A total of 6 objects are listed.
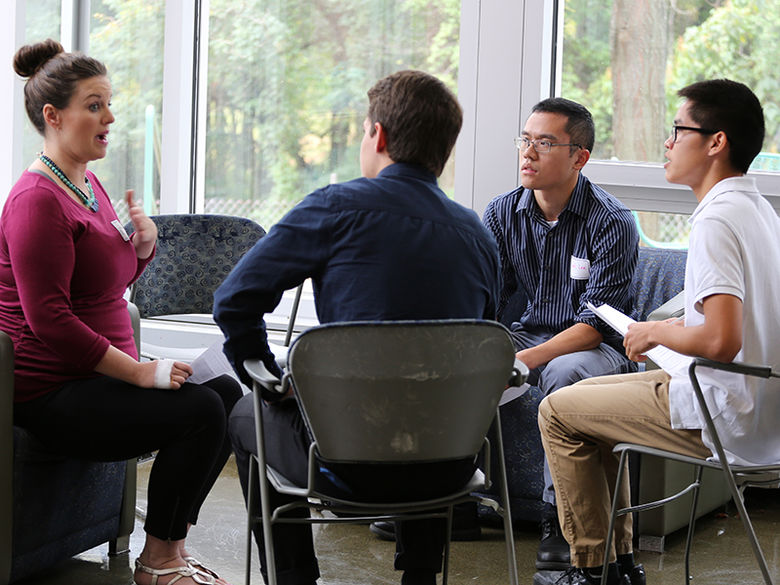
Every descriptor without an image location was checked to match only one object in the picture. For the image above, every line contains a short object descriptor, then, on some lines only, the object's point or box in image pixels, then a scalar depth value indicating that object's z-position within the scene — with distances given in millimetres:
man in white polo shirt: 4031
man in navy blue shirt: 3588
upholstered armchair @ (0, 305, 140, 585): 4508
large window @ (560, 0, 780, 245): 7267
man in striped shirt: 5714
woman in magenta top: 4466
